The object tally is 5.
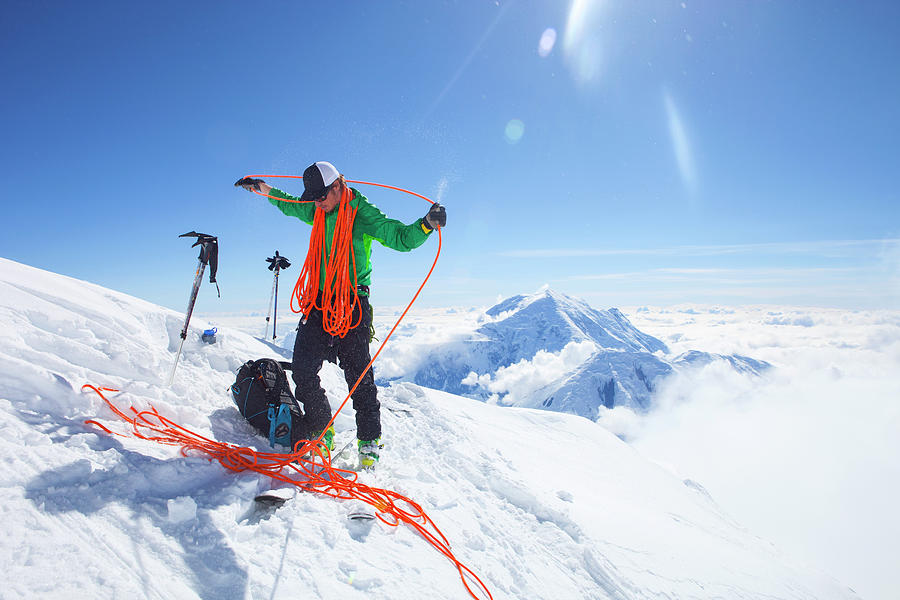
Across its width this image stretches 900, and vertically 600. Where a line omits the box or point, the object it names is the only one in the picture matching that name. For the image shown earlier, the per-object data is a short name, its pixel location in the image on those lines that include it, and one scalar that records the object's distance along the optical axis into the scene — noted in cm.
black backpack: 432
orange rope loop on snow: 327
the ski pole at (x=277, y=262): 1079
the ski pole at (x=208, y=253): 503
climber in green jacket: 381
